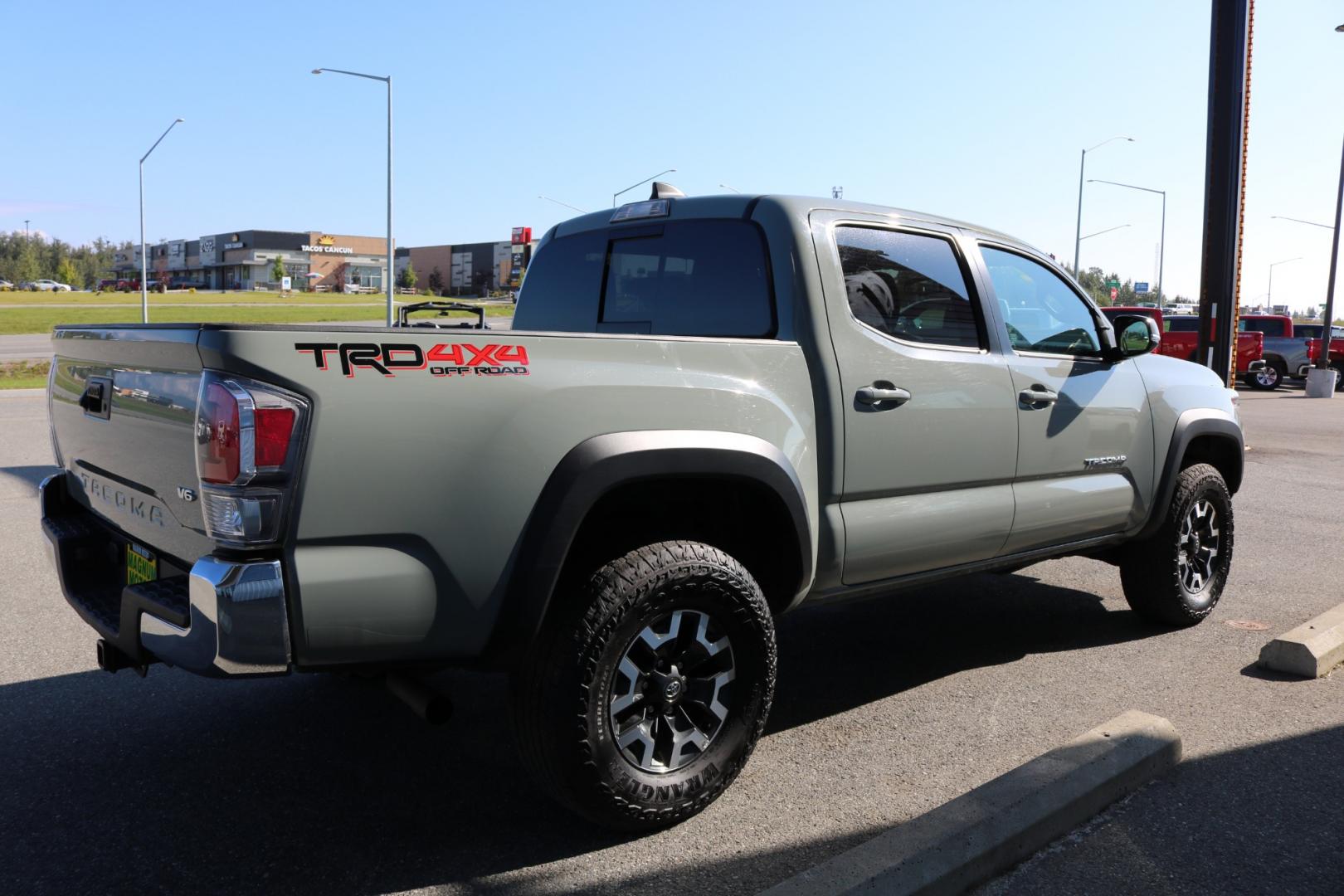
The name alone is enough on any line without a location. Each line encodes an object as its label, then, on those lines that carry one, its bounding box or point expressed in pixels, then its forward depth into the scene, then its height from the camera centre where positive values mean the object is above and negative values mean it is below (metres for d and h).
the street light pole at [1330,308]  27.94 +1.07
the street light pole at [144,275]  30.86 +1.74
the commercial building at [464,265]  108.81 +6.91
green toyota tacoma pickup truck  2.71 -0.40
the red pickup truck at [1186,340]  25.91 +0.11
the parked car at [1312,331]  30.20 +0.40
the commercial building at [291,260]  124.75 +7.91
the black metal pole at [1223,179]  13.12 +2.01
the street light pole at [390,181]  29.02 +4.20
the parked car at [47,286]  117.69 +4.20
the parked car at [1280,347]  29.53 -0.03
